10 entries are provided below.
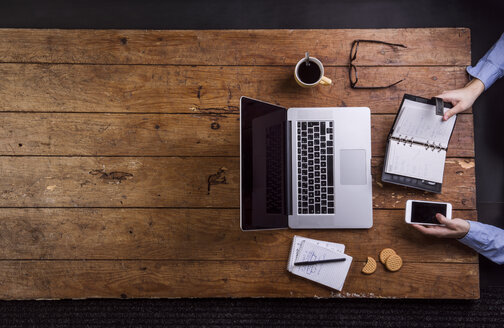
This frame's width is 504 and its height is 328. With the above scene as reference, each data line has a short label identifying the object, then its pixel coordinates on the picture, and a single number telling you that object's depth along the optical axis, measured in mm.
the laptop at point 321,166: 1262
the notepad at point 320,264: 1273
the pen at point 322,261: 1274
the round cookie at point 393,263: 1266
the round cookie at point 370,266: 1272
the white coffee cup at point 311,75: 1257
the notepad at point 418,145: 1269
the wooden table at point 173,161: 1302
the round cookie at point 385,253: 1274
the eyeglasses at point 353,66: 1340
